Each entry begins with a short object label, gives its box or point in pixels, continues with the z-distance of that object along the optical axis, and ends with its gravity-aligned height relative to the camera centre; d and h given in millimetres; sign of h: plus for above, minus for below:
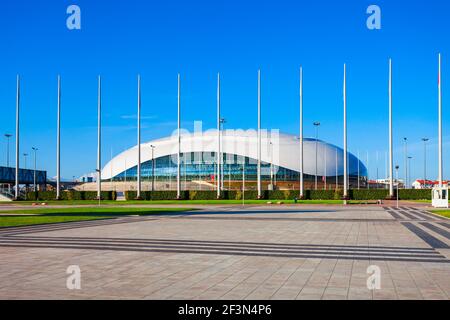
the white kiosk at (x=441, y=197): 41375 -1982
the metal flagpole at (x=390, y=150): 58625 +2980
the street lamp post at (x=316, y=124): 85475 +9019
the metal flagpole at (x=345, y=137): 61778 +4853
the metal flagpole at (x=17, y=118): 68106 +8325
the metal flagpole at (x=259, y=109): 67438 +9232
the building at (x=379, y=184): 141275 -3096
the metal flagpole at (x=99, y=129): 67875 +6695
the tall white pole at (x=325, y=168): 103462 +1519
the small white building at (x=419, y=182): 158100 -2843
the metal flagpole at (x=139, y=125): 68562 +7306
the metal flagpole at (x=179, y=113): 69312 +9026
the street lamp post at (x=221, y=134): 73394 +6085
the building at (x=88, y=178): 157775 -643
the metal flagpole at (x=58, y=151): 69250 +3695
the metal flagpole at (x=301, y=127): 65188 +6659
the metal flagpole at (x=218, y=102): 68588 +10394
